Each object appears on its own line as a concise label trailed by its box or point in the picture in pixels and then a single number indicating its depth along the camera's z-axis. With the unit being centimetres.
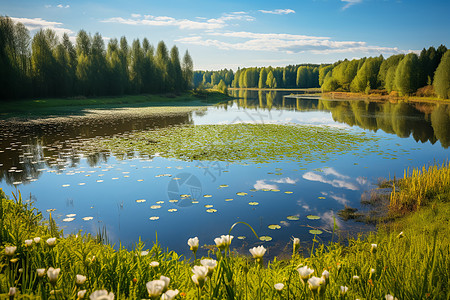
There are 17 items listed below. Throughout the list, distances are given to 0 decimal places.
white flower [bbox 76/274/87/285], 210
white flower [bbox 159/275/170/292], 186
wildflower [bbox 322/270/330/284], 215
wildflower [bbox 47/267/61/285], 200
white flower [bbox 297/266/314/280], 196
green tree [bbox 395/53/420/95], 5457
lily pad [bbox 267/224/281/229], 632
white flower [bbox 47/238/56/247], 261
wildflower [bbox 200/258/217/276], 199
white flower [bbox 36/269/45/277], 216
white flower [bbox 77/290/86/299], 193
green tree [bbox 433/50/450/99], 4406
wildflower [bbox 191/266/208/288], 190
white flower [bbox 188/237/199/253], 235
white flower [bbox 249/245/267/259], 221
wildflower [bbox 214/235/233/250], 235
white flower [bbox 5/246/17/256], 230
